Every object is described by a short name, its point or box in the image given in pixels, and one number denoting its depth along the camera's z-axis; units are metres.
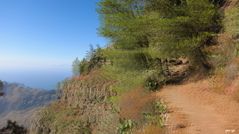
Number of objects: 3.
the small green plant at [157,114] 5.88
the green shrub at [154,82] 10.33
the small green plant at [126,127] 6.98
